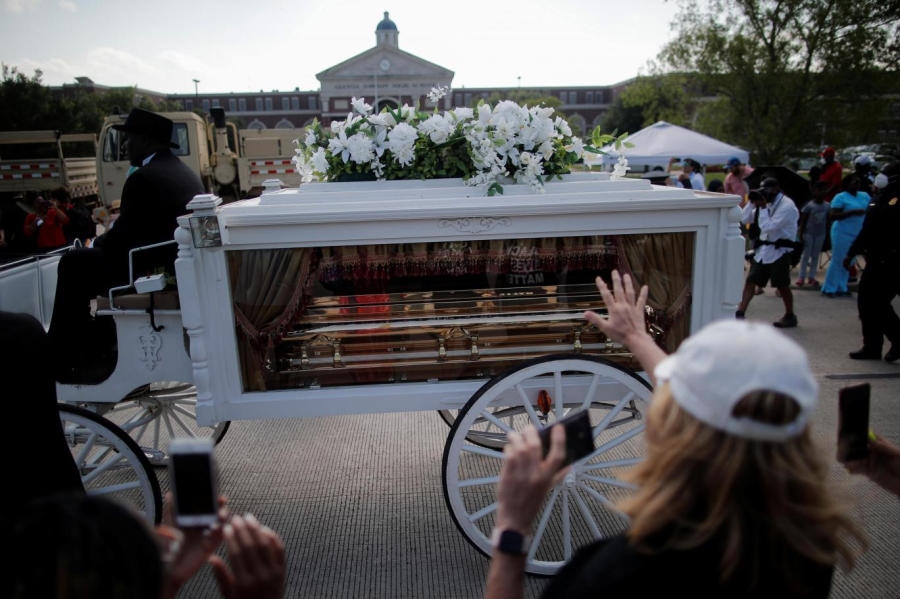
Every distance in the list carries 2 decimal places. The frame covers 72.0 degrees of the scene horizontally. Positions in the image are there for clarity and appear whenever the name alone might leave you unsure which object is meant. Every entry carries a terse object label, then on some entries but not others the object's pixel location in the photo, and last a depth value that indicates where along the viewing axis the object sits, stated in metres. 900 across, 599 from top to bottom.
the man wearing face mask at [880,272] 5.65
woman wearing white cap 1.05
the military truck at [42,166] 14.31
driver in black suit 3.11
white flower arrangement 3.30
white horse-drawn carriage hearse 2.70
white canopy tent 14.20
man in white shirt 6.75
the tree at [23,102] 22.02
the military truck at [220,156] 13.31
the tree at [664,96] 22.33
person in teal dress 8.09
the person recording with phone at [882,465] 1.68
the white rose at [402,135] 3.31
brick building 68.56
